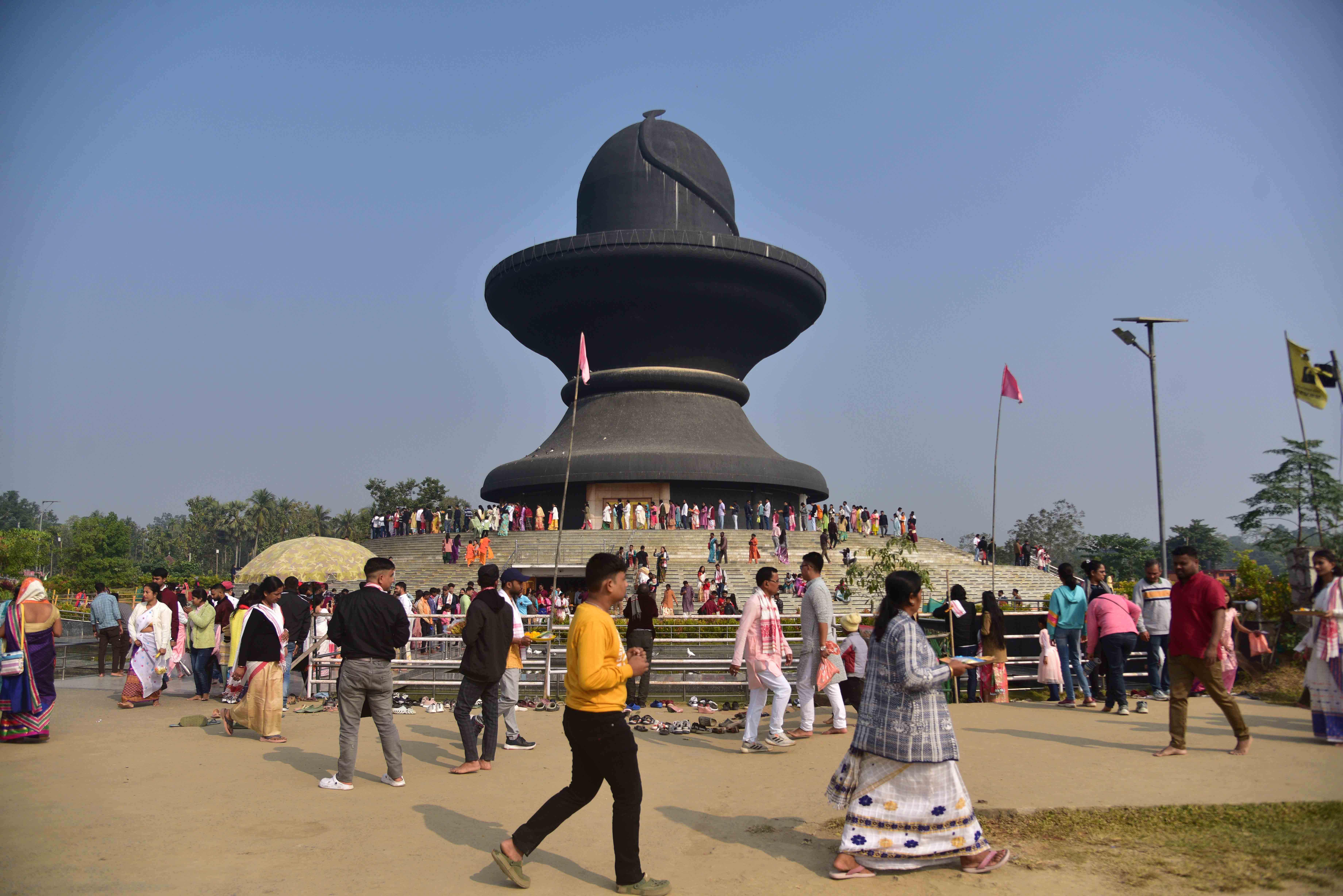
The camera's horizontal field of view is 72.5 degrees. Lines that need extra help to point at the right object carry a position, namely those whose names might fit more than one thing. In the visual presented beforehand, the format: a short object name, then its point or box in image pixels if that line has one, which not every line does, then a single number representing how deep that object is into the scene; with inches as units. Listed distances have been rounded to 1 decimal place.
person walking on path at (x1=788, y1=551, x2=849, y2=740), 289.6
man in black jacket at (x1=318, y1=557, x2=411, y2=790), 242.7
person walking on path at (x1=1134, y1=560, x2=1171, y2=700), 367.6
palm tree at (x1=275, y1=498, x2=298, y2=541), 3176.7
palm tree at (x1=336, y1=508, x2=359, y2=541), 2662.4
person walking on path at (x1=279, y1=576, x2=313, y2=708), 390.9
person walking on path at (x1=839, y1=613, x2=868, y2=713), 333.1
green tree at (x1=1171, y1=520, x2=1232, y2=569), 2084.2
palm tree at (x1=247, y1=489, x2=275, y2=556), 3139.8
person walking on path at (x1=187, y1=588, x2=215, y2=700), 416.2
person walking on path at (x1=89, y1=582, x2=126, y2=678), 480.7
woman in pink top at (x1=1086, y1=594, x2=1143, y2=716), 331.0
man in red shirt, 258.2
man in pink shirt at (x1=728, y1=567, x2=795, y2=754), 284.4
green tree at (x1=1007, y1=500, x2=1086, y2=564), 2294.5
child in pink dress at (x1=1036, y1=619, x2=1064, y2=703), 376.5
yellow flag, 414.0
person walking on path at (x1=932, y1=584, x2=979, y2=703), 377.1
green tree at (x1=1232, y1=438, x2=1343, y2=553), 1238.9
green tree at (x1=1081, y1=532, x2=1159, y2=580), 1838.1
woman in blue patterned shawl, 166.9
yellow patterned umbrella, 668.7
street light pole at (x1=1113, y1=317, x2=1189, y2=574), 633.0
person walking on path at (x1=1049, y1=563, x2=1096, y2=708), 367.9
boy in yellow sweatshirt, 162.1
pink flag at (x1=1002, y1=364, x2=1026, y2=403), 674.2
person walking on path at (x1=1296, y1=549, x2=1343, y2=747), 271.0
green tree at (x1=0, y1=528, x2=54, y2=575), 1416.1
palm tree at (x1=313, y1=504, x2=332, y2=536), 3137.3
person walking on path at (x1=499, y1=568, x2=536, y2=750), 285.4
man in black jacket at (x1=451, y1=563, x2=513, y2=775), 256.5
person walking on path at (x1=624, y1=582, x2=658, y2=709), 368.8
